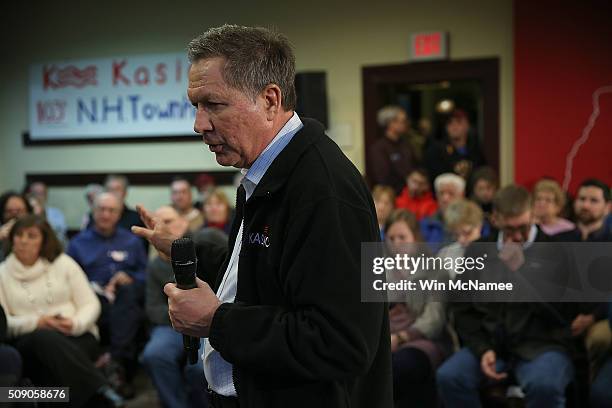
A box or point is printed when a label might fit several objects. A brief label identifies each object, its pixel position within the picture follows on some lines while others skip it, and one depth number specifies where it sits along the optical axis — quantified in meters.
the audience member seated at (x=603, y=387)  2.77
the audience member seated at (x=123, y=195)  5.31
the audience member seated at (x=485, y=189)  4.86
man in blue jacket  3.93
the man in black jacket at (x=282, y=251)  1.13
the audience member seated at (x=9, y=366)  2.95
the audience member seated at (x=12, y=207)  4.67
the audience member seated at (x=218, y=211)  4.83
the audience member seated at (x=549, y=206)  4.11
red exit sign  5.54
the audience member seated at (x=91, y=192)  6.15
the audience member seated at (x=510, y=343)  2.89
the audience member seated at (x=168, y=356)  3.40
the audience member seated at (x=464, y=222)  3.51
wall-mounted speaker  5.45
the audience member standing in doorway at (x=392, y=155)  5.67
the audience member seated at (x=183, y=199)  5.33
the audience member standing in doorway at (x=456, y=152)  5.47
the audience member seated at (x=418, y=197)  5.10
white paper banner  6.37
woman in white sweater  3.23
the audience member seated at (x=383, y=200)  4.58
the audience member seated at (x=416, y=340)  3.01
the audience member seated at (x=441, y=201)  4.27
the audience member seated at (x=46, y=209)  5.63
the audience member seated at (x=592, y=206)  3.90
